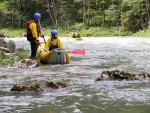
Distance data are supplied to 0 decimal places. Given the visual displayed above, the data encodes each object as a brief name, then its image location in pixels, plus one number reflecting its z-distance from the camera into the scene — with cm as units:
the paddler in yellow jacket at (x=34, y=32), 1375
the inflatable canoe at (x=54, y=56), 1348
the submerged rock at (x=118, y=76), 892
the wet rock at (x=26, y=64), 1210
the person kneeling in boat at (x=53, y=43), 1406
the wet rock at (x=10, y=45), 1796
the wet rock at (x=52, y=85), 773
